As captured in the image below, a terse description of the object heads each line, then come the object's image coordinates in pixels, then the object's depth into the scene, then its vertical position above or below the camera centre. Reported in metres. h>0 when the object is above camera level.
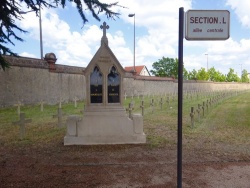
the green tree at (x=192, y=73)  80.18 +4.90
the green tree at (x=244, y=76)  101.00 +4.91
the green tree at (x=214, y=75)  83.00 +4.36
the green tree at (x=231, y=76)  90.06 +4.19
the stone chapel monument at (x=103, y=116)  6.49 -0.76
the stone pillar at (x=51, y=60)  19.22 +2.22
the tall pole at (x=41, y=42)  23.61 +4.54
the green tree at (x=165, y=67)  69.69 +6.15
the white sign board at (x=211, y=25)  2.60 +0.68
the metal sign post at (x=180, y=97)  2.62 -0.10
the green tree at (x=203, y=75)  75.31 +3.99
